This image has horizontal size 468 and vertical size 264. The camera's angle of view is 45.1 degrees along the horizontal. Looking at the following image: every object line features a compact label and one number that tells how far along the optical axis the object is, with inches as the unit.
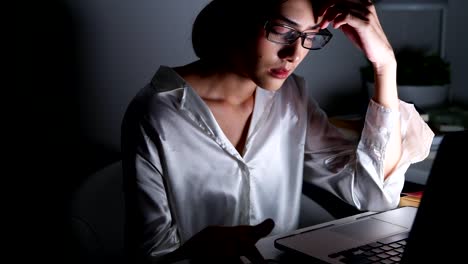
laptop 23.6
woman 42.3
